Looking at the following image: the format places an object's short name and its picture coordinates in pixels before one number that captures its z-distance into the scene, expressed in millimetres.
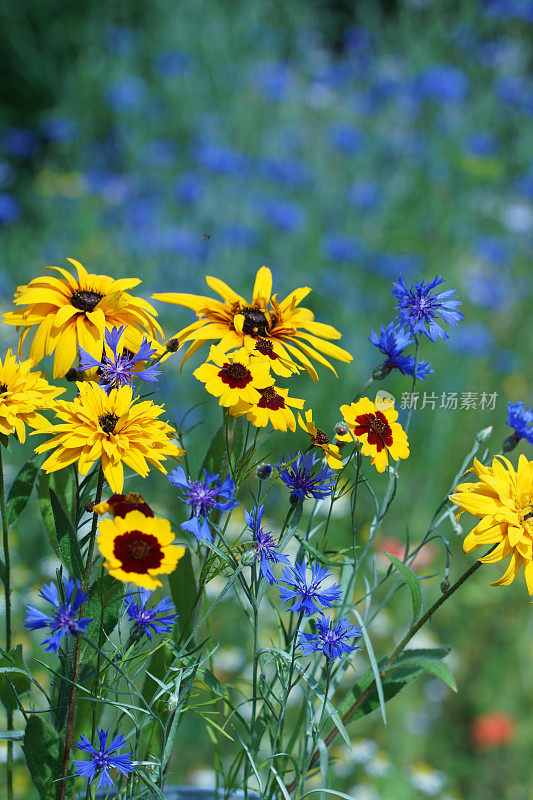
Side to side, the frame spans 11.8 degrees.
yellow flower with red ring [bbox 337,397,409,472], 1516
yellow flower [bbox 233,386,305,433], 1495
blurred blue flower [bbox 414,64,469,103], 5602
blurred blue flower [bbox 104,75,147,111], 5874
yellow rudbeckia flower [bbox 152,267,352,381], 1563
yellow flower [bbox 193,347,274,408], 1493
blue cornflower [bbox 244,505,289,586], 1484
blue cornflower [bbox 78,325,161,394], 1503
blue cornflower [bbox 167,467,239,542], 1479
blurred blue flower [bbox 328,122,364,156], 5454
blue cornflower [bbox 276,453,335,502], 1509
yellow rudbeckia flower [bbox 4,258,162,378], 1531
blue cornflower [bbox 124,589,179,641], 1518
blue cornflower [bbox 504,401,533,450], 1562
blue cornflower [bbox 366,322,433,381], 1569
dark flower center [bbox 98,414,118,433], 1478
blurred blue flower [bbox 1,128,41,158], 6309
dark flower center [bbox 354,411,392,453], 1522
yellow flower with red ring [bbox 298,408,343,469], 1506
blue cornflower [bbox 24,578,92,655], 1440
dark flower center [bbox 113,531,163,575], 1428
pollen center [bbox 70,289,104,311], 1552
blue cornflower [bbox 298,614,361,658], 1510
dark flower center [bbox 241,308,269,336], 1573
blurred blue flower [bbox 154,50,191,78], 6181
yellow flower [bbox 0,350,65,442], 1496
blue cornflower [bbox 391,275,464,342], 1535
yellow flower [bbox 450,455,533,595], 1484
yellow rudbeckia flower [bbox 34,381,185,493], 1466
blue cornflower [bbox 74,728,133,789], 1486
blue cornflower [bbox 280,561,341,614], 1500
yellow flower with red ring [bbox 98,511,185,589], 1418
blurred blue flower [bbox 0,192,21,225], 5104
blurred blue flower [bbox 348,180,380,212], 5050
